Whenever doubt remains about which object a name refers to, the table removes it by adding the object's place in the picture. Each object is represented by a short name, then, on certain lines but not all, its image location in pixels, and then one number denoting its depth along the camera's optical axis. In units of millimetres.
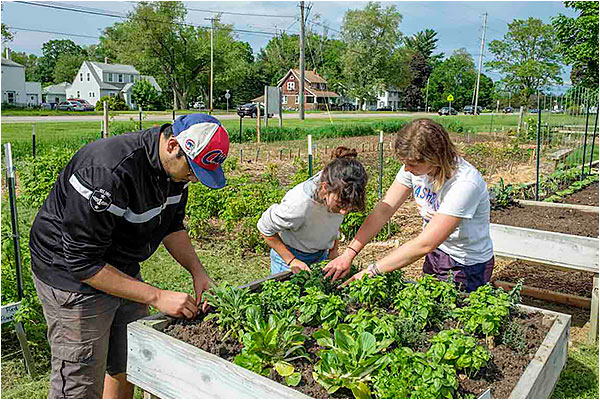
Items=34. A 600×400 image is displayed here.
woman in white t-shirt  2637
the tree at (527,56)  46750
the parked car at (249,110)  33869
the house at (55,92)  65412
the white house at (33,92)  55719
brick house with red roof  61656
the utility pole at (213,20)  48625
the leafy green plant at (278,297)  2370
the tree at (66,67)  70938
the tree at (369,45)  55312
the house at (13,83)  49375
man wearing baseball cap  1982
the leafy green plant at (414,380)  1714
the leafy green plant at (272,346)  1948
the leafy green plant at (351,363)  1852
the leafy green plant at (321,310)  2299
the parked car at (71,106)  40053
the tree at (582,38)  18500
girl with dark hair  2682
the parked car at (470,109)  61262
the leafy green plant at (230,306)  2221
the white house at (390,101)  77938
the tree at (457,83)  70375
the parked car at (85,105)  41219
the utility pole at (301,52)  30578
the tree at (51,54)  78500
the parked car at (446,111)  53603
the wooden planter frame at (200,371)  1793
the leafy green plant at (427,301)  2318
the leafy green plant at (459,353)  1907
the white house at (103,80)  57906
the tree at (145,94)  42719
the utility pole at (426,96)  64875
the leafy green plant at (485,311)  2223
